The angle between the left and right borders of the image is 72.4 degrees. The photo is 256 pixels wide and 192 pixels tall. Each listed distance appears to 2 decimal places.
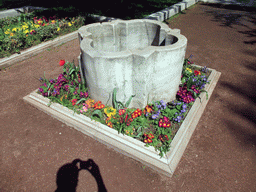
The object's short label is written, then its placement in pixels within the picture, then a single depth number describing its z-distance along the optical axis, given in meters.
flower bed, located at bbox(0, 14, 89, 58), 5.47
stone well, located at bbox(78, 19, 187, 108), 2.72
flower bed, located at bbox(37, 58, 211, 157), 2.84
